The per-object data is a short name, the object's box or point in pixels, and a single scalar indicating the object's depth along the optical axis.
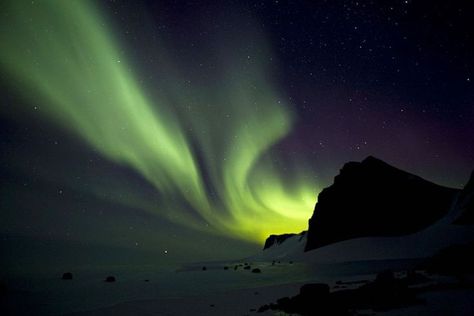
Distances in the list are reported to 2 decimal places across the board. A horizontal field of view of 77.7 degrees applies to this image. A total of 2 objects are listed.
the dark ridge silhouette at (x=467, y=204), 54.97
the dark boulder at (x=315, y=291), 12.66
